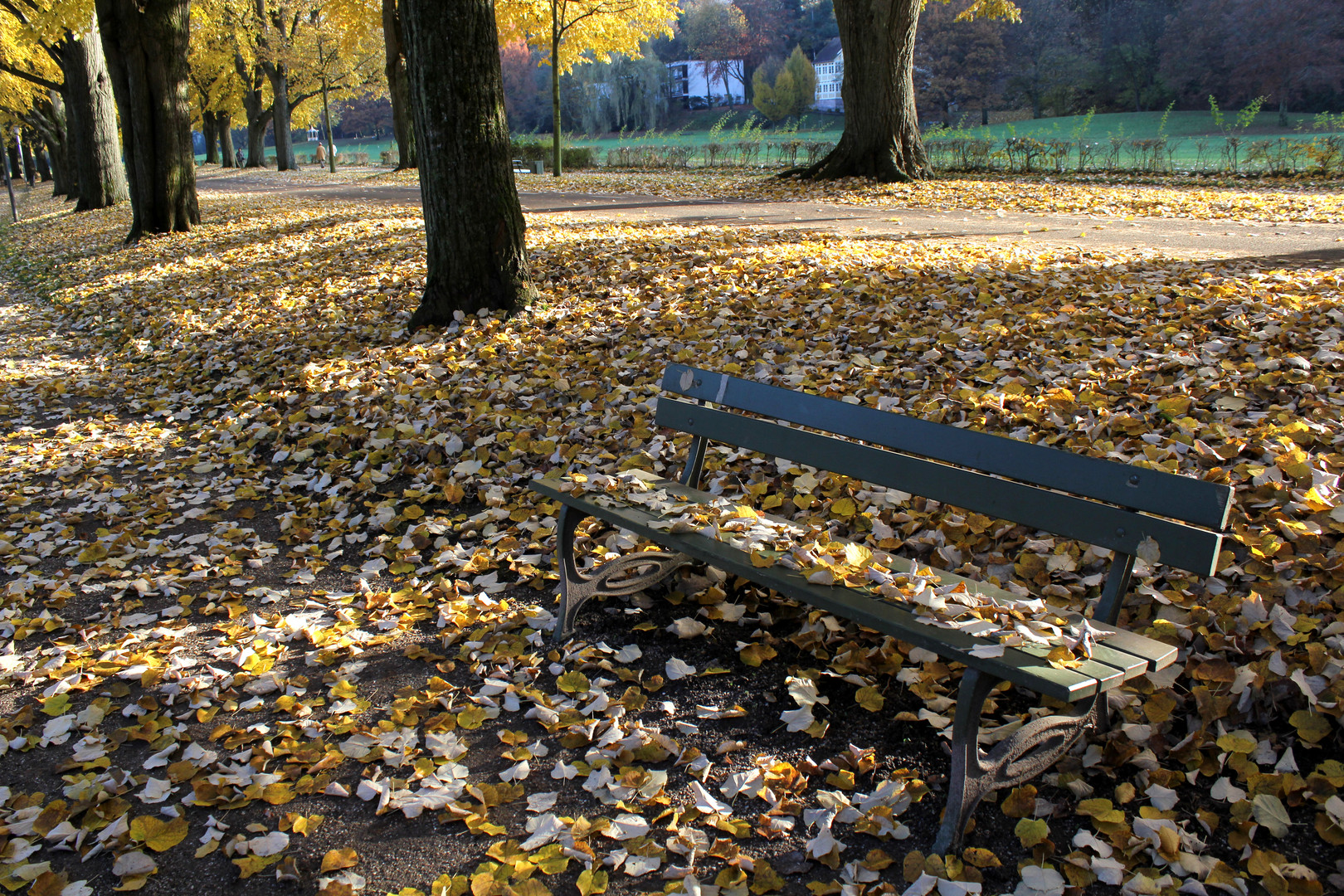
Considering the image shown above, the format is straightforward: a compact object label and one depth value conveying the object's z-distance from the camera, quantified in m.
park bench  2.17
